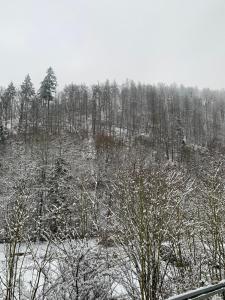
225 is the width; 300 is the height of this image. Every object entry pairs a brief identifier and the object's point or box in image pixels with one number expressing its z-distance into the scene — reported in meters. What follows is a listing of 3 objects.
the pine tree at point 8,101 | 55.55
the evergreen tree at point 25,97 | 52.55
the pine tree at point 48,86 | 54.05
